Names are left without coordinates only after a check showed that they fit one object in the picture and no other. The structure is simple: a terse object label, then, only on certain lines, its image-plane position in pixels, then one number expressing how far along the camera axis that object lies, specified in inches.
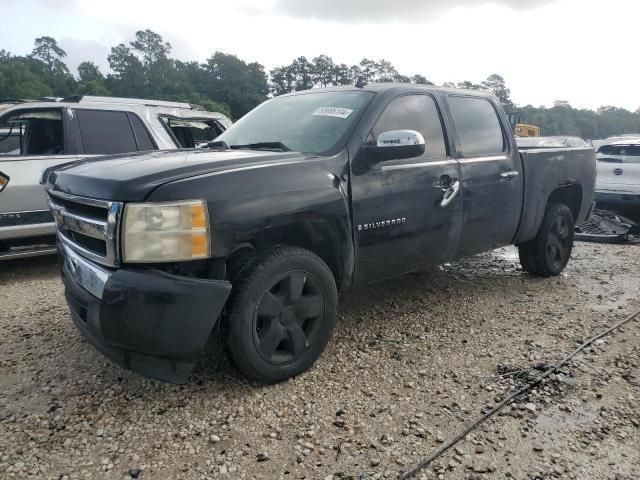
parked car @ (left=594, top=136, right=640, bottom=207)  298.4
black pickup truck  91.3
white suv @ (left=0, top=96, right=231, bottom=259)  188.5
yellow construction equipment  987.0
